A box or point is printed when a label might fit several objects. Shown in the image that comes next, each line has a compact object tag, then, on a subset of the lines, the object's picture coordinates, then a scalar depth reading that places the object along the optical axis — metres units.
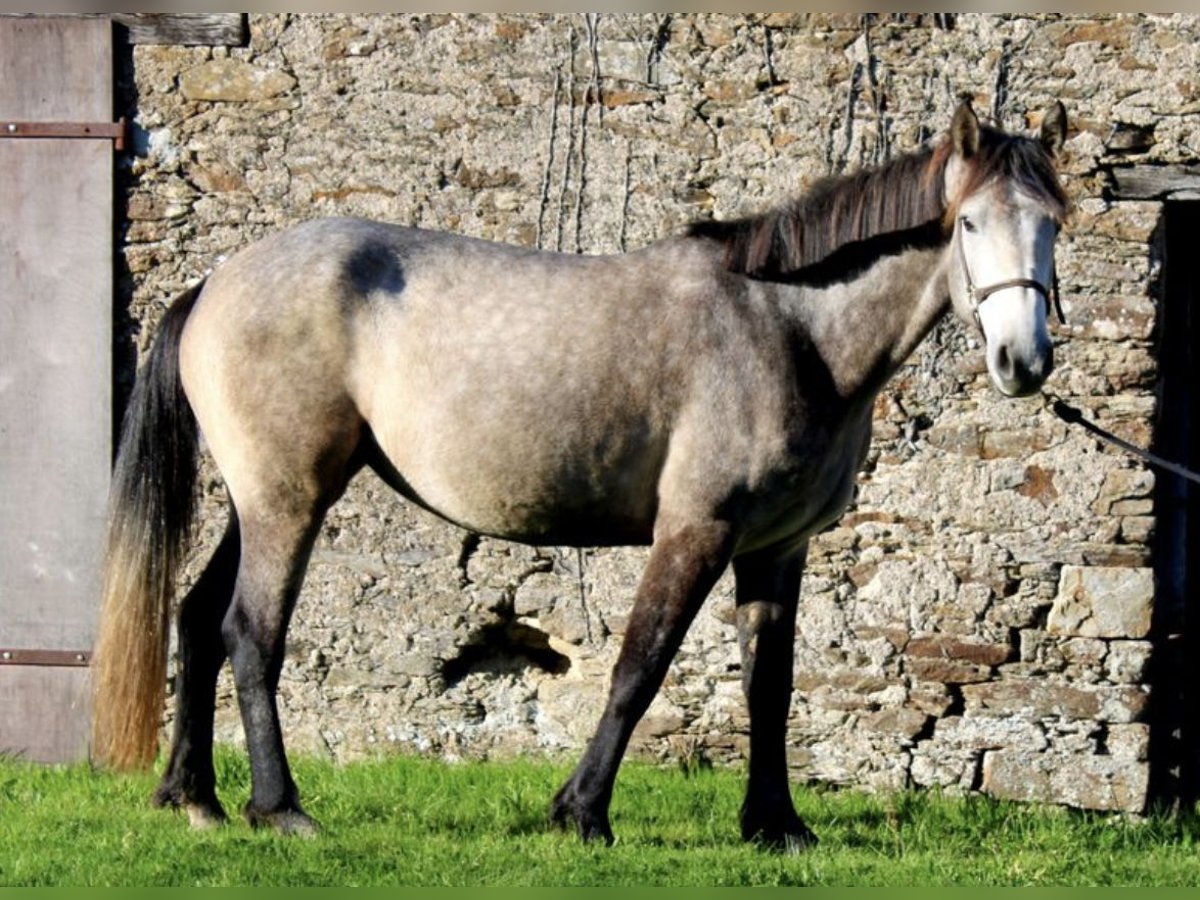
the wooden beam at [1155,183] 15.12
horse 11.97
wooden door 16.28
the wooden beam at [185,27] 16.23
